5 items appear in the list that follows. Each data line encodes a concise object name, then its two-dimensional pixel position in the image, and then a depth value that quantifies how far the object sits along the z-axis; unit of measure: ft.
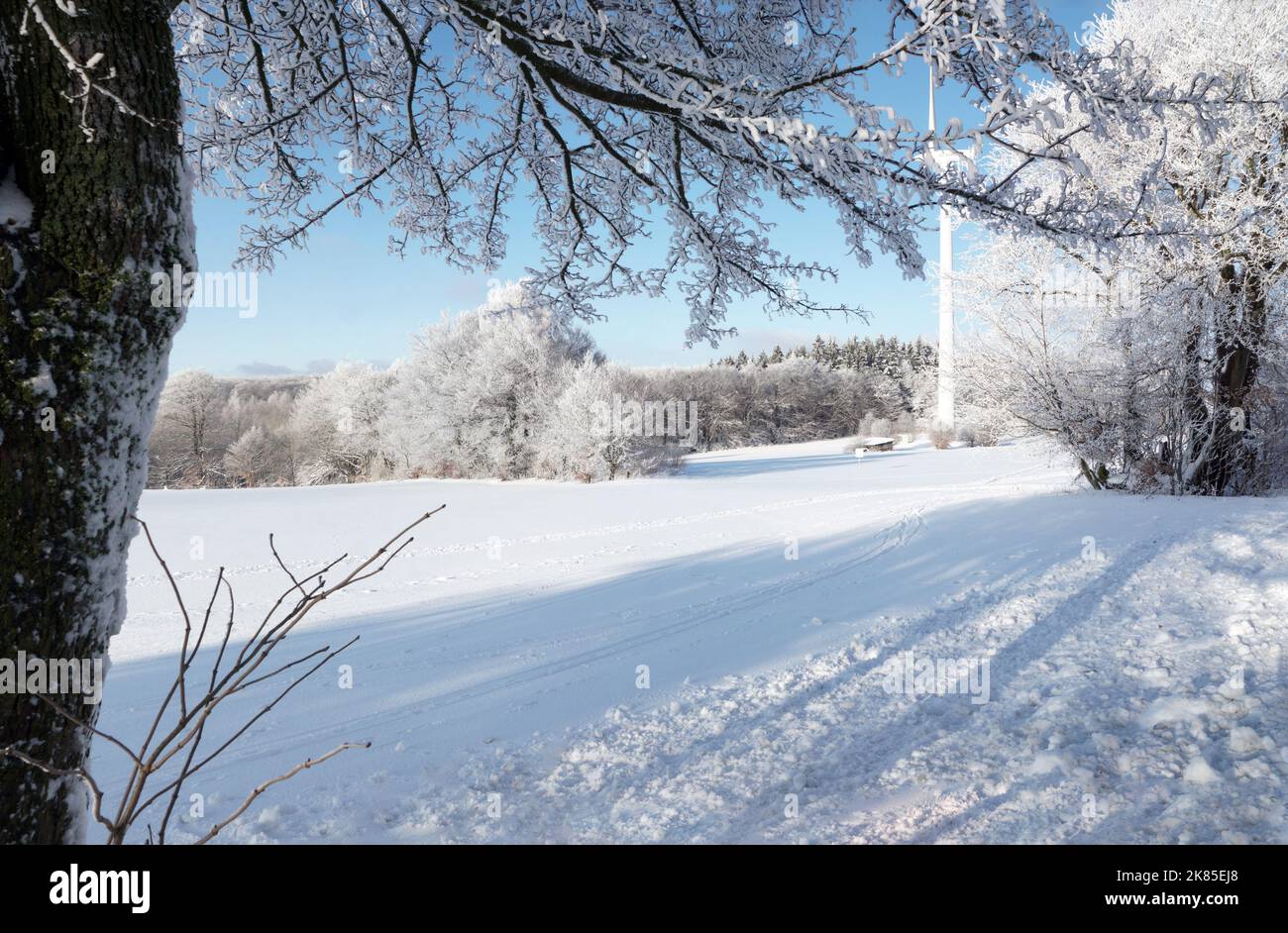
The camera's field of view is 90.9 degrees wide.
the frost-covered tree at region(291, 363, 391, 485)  118.52
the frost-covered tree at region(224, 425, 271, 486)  120.26
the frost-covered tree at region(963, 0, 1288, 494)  30.04
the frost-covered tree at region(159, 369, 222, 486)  122.11
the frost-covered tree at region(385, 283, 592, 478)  96.99
